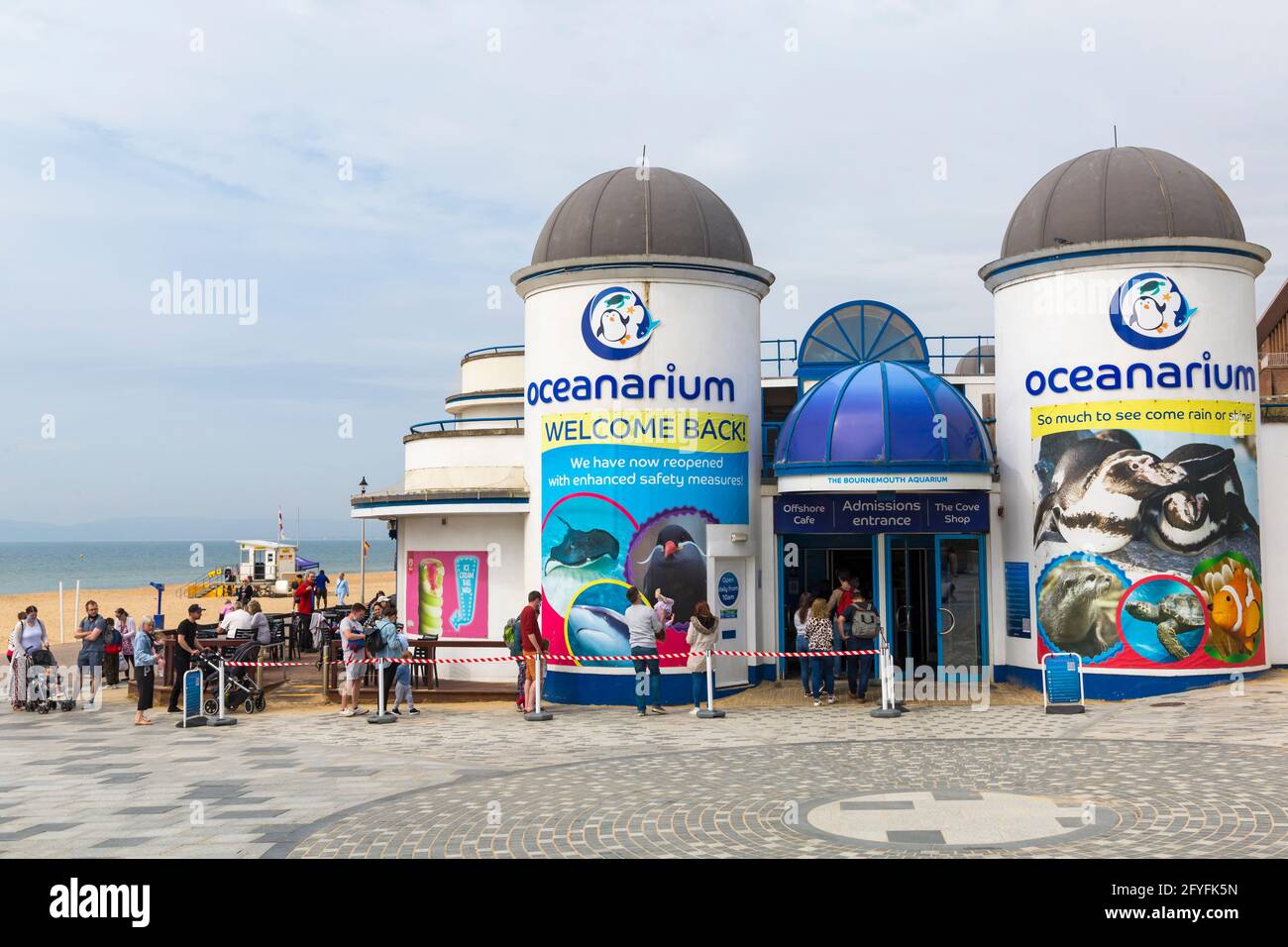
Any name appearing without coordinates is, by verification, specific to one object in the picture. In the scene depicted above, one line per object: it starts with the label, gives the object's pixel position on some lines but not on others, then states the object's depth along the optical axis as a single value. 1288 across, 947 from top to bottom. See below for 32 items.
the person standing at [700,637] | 17.92
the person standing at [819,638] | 18.55
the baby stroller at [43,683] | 19.27
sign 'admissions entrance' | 19.36
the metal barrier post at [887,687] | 16.97
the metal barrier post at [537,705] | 17.62
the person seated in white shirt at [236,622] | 20.11
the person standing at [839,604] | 18.77
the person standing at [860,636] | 18.31
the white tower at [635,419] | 19.47
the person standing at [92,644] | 21.19
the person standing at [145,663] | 17.64
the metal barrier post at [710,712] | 17.58
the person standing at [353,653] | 17.98
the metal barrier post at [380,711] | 17.56
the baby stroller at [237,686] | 18.55
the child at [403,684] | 18.28
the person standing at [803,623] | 18.84
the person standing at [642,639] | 18.09
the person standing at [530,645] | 17.92
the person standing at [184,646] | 18.06
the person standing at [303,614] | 26.86
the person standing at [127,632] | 22.83
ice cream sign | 21.91
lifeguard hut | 60.03
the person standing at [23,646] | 19.28
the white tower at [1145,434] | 18.33
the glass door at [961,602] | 20.14
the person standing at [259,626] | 20.34
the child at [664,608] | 19.06
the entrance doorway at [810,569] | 20.81
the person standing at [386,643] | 18.23
